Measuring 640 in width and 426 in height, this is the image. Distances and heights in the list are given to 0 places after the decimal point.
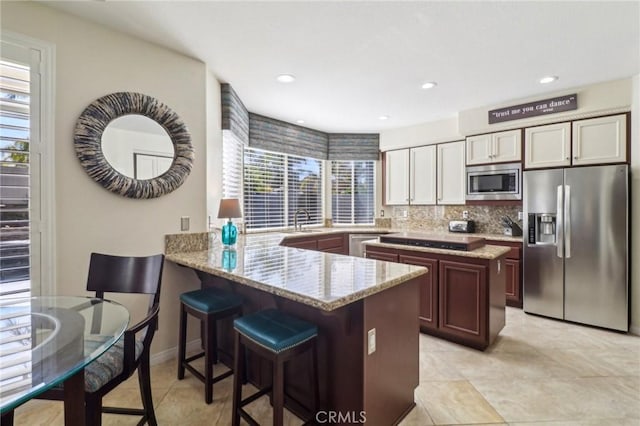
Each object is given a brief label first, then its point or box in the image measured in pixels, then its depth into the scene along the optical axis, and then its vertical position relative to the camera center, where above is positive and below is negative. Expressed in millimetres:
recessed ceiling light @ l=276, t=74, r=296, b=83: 2948 +1373
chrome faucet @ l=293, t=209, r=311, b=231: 4805 -83
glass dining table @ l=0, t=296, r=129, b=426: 919 -510
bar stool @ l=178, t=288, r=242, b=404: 1906 -687
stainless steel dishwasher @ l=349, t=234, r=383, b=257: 4816 -445
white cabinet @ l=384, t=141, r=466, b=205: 4367 +592
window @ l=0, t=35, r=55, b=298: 1794 +284
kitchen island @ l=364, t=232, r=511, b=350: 2525 -686
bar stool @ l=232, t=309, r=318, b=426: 1397 -672
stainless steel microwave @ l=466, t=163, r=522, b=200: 3701 +399
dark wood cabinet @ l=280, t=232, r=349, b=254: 4039 -449
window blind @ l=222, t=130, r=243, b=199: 3363 +575
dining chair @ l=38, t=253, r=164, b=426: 1270 -650
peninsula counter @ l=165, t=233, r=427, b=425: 1458 -619
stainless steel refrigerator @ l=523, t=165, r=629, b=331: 2953 -348
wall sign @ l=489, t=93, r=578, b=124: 3277 +1234
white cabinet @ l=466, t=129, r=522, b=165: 3680 +846
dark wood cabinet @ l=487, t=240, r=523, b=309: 3559 -766
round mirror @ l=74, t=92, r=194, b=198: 2057 +476
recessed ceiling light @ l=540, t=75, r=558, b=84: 2998 +1381
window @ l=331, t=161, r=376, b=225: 5395 +367
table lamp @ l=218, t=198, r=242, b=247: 2551 -28
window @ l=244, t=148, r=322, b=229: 4238 +377
